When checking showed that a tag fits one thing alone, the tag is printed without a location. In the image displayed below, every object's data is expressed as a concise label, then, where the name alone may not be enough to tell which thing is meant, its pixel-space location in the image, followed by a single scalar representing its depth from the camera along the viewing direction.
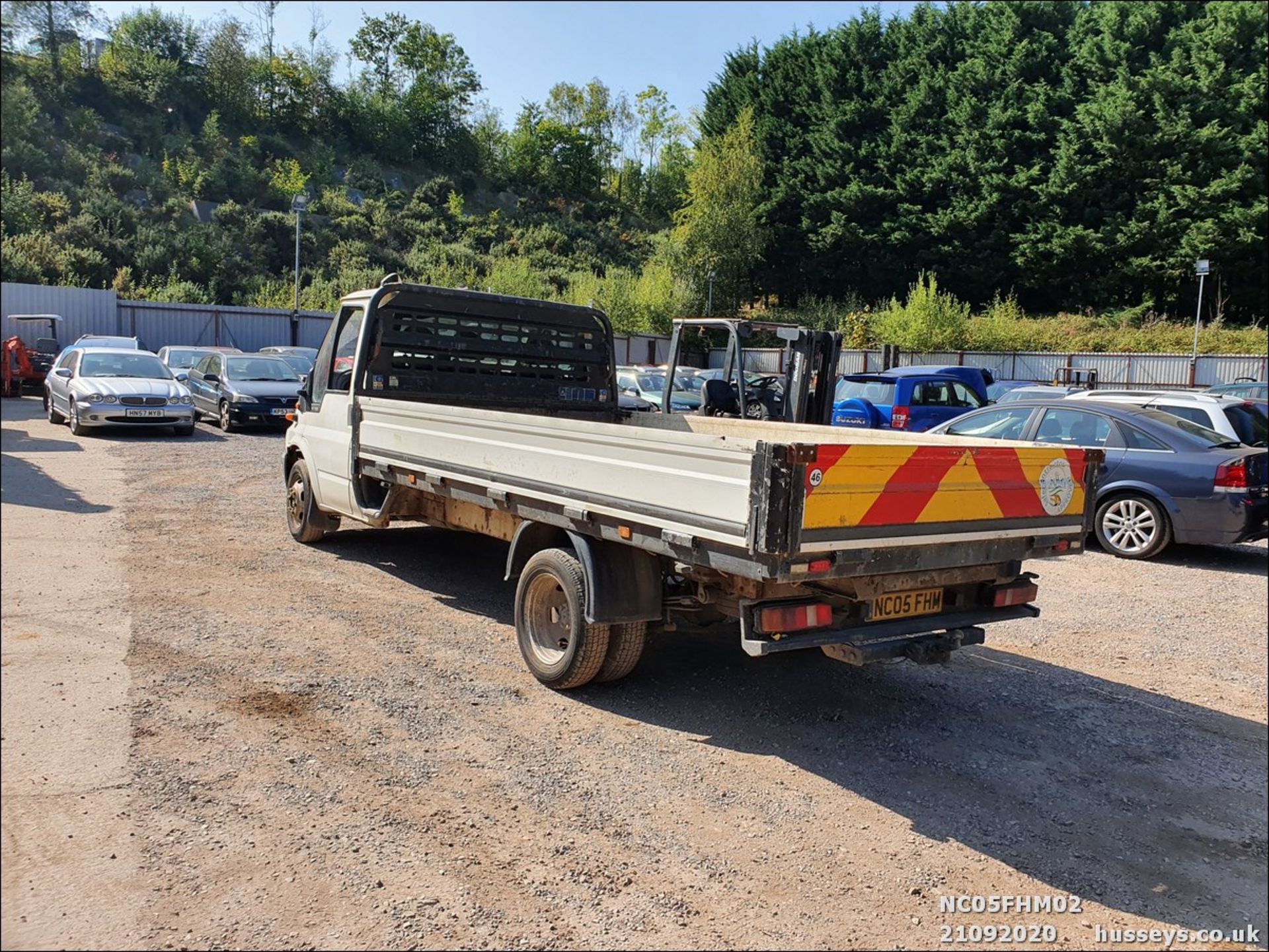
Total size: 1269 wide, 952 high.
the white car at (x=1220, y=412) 9.55
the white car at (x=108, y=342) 21.25
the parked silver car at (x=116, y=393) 14.83
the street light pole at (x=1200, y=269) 30.70
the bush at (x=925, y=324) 39.00
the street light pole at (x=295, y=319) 28.86
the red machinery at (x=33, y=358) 20.86
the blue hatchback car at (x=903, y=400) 16.30
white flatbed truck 3.85
